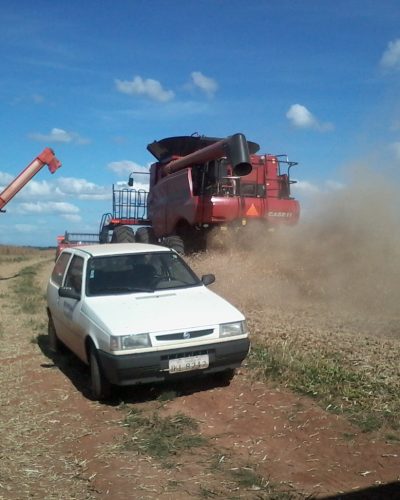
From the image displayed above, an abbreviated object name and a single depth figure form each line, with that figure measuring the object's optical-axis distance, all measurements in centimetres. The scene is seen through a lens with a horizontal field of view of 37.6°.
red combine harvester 1315
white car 609
